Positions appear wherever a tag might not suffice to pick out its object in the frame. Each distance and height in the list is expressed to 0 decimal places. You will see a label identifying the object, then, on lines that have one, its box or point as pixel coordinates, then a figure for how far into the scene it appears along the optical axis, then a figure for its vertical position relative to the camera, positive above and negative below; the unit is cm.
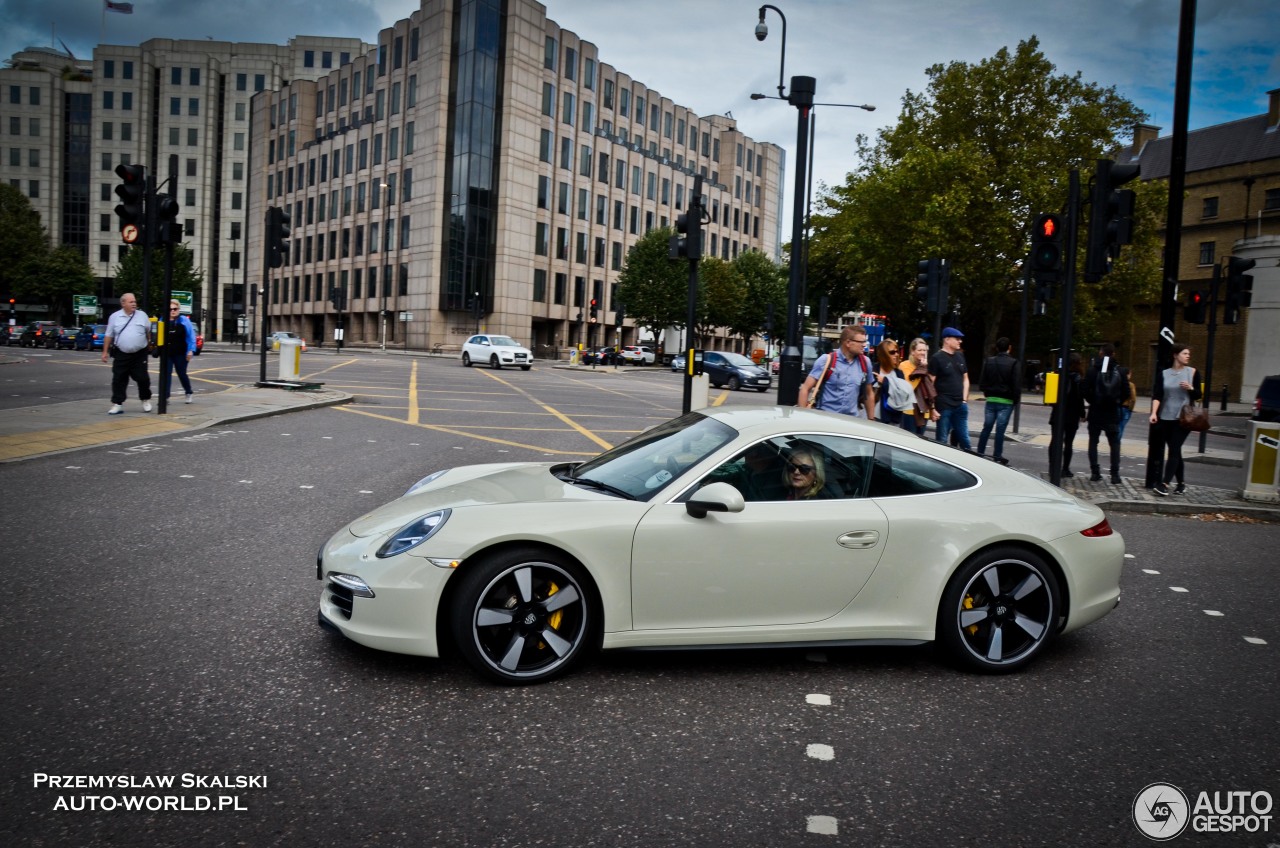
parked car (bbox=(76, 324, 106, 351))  4578 -138
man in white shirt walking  1304 -43
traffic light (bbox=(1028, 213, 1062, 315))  1034 +128
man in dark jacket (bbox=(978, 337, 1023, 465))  1237 -36
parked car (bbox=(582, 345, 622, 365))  5838 -111
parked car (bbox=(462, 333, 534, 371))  4305 -83
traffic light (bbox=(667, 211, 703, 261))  1302 +149
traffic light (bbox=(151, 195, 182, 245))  1392 +140
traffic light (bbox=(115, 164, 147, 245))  1357 +165
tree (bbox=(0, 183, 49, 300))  7912 +495
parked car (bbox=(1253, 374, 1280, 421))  1855 -41
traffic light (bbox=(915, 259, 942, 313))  1695 +140
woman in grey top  1068 -40
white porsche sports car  391 -93
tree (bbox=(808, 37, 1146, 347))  4125 +868
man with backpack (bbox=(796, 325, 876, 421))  938 -26
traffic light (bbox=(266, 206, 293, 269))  1941 +188
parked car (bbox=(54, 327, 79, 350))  5016 -159
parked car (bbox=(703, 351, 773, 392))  3494 -94
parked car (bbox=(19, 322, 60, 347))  5069 -146
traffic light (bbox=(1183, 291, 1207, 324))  1652 +116
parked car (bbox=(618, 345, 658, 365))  6209 -91
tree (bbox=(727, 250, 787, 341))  7275 +481
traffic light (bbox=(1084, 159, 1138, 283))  965 +158
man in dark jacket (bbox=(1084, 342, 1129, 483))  1135 -34
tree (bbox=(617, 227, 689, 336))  6256 +400
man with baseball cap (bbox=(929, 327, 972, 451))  1218 -33
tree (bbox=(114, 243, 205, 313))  7326 +332
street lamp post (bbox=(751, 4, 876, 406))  1229 +85
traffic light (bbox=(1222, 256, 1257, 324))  1762 +173
